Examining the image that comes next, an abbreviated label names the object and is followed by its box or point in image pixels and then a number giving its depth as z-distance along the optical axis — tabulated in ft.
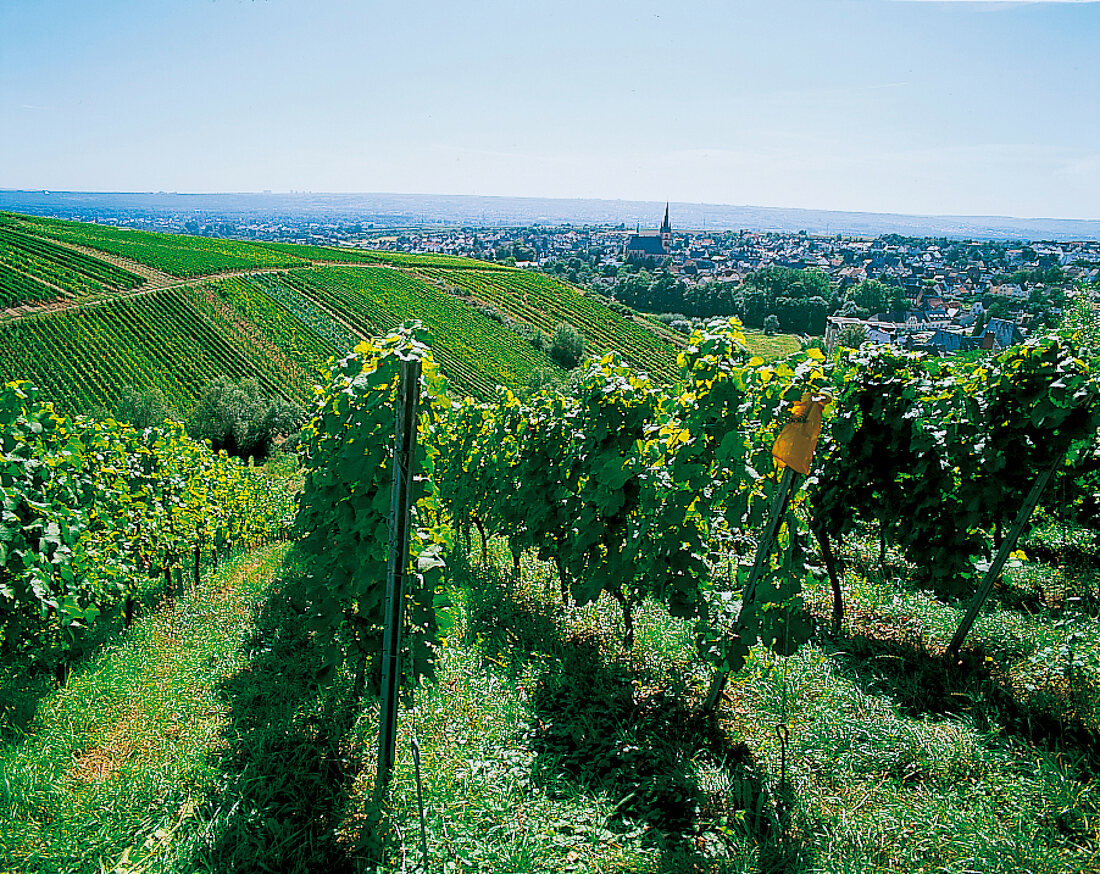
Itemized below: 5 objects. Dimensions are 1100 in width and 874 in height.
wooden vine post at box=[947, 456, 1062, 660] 15.49
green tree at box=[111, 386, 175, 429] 101.71
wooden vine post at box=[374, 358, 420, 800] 10.72
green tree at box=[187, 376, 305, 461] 110.22
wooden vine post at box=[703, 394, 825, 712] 11.53
